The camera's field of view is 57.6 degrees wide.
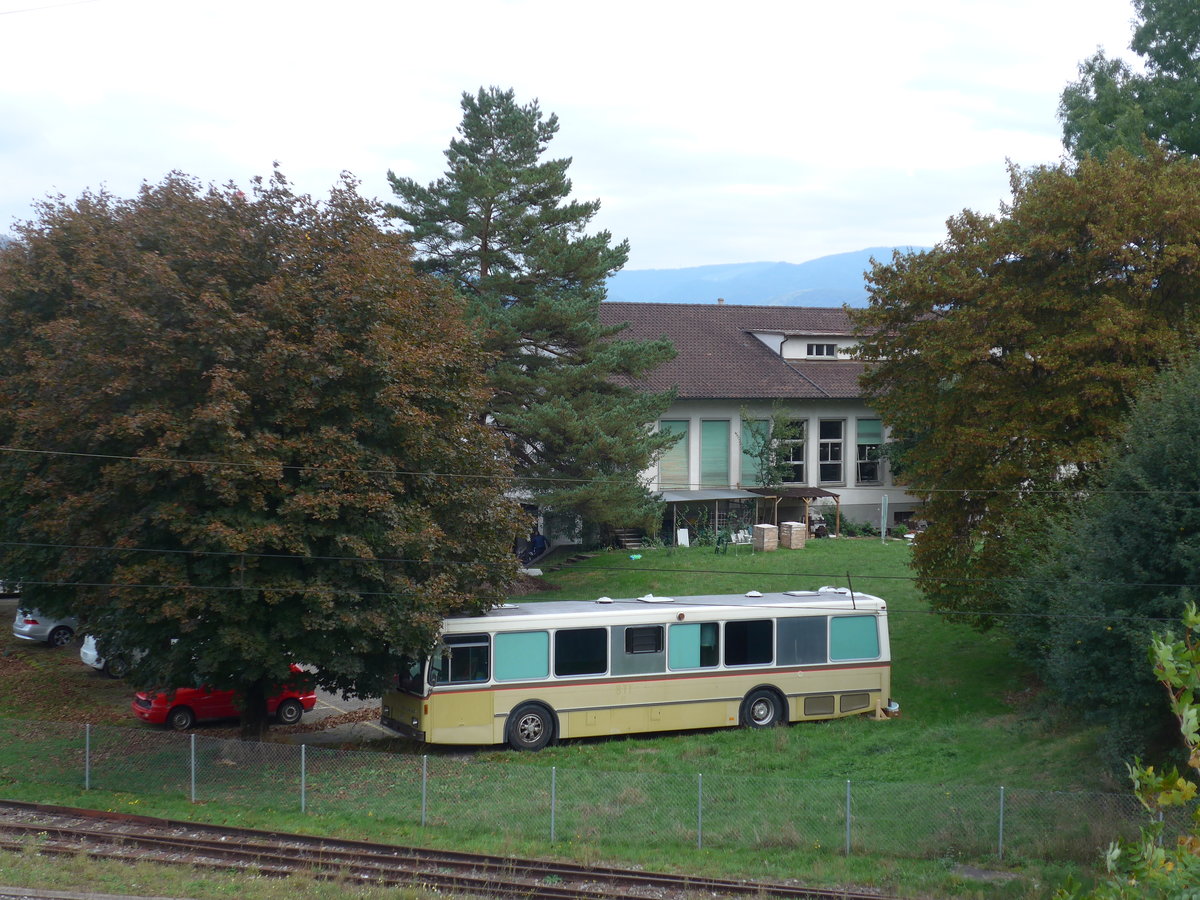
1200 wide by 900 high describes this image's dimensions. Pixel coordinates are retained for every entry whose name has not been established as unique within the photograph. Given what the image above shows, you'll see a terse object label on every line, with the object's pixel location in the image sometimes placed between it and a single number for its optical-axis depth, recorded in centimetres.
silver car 3134
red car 2362
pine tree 3459
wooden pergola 4453
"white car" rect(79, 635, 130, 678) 2792
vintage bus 2139
